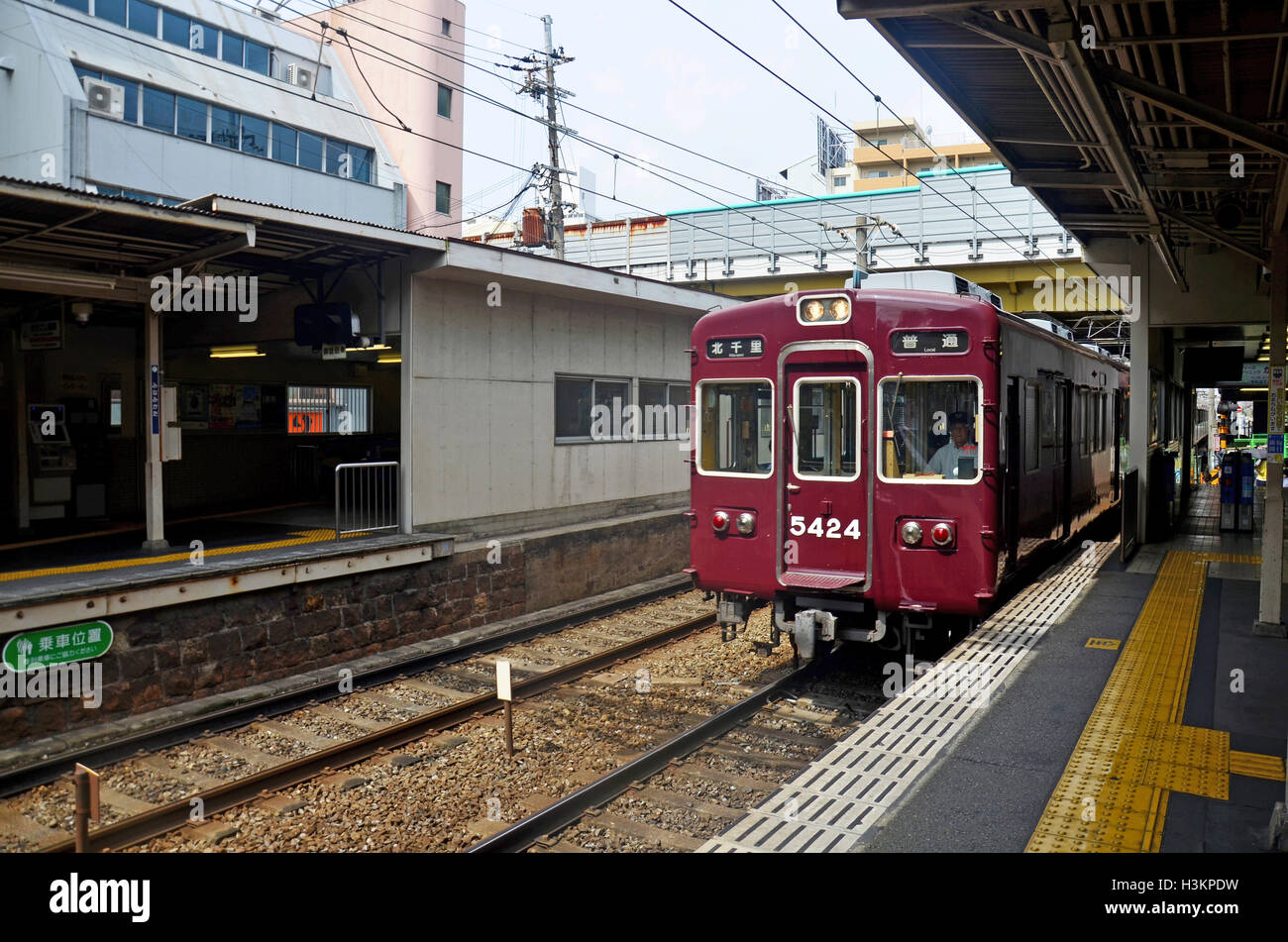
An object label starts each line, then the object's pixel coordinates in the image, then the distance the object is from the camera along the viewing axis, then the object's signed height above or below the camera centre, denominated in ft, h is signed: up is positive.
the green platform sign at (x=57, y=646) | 23.40 -4.96
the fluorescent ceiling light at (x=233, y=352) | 43.15 +4.56
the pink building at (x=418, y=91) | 107.55 +42.18
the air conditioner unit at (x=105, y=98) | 75.46 +28.22
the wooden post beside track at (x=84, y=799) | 14.75 -5.57
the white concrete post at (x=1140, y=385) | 42.07 +2.81
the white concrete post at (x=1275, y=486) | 23.83 -0.94
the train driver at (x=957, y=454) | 23.27 -0.13
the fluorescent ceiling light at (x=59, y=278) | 27.12 +5.08
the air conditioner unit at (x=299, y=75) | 100.32 +39.73
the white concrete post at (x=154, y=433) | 31.32 +0.55
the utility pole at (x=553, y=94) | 79.15 +29.57
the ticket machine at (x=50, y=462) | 38.75 -0.48
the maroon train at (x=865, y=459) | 23.31 -0.26
